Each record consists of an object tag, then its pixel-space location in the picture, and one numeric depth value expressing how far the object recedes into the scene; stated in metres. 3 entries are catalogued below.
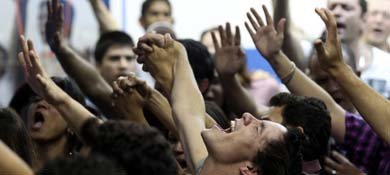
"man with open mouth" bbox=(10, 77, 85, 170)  5.36
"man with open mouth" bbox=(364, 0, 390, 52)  7.62
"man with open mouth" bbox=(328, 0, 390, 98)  6.89
